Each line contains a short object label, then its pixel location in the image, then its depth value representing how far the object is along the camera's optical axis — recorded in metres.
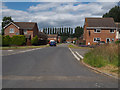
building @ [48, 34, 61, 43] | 122.25
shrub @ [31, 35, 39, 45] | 48.09
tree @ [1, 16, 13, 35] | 76.75
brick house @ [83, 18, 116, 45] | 42.81
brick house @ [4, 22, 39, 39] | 50.62
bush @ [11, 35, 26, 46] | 43.20
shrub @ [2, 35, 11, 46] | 38.06
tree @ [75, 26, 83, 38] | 123.56
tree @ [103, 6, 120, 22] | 66.38
